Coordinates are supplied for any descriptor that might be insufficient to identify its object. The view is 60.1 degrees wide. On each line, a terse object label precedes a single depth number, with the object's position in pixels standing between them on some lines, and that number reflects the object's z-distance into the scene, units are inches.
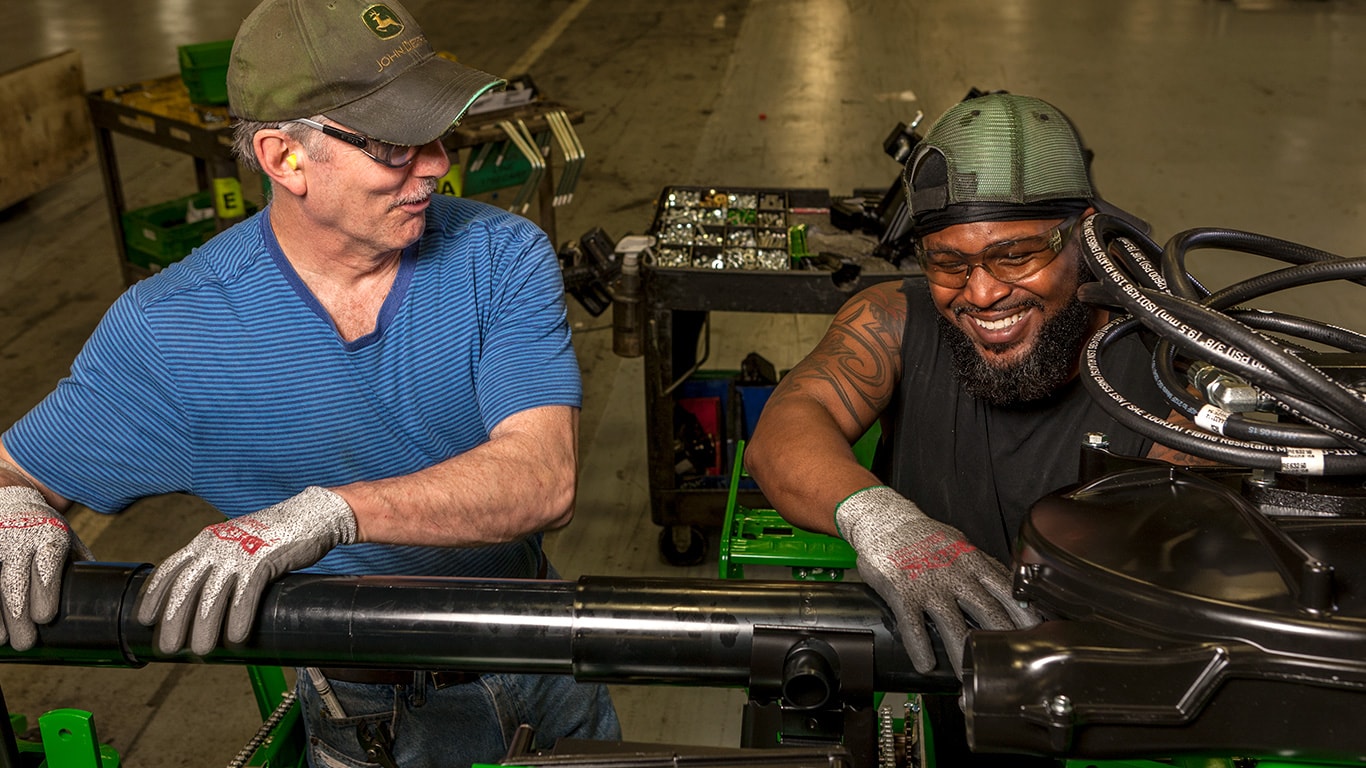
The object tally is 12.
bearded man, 70.4
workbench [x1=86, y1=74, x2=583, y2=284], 176.2
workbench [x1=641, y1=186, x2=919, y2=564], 127.8
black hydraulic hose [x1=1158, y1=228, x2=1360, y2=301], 37.8
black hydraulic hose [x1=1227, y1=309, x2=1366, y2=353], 35.6
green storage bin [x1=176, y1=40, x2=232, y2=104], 175.8
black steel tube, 38.7
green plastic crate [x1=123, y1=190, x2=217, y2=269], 191.0
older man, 61.7
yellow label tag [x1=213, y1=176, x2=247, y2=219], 177.3
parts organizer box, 133.8
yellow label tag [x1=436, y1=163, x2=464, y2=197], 168.4
